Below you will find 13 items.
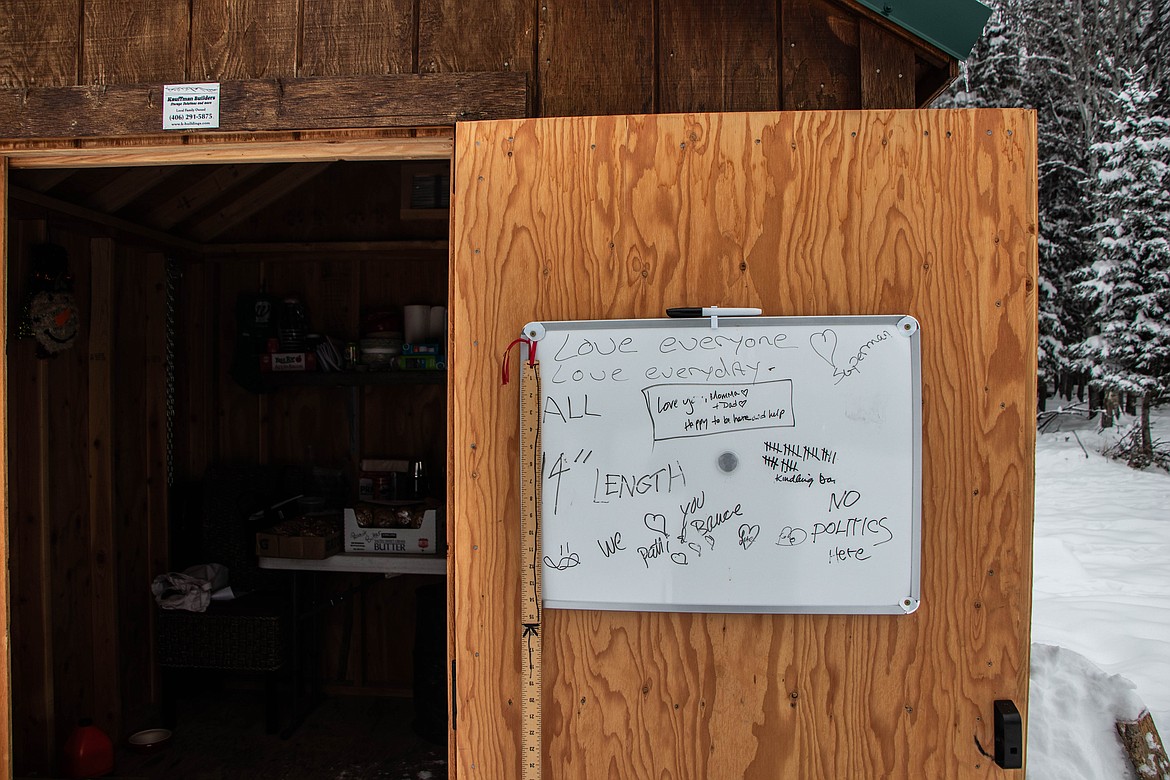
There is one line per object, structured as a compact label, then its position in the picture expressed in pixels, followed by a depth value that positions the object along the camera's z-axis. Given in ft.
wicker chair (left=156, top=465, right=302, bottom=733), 12.20
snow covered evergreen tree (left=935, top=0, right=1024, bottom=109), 53.06
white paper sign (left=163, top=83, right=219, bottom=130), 6.98
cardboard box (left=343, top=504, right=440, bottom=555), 12.26
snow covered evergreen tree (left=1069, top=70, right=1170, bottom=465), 41.96
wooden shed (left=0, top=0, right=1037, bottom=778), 6.08
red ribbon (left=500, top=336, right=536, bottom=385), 6.27
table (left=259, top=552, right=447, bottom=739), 12.03
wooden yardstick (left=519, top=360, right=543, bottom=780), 6.24
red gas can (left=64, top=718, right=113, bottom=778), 10.68
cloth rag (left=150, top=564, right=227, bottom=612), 12.37
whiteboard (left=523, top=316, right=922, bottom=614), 6.08
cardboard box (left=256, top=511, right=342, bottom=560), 12.08
